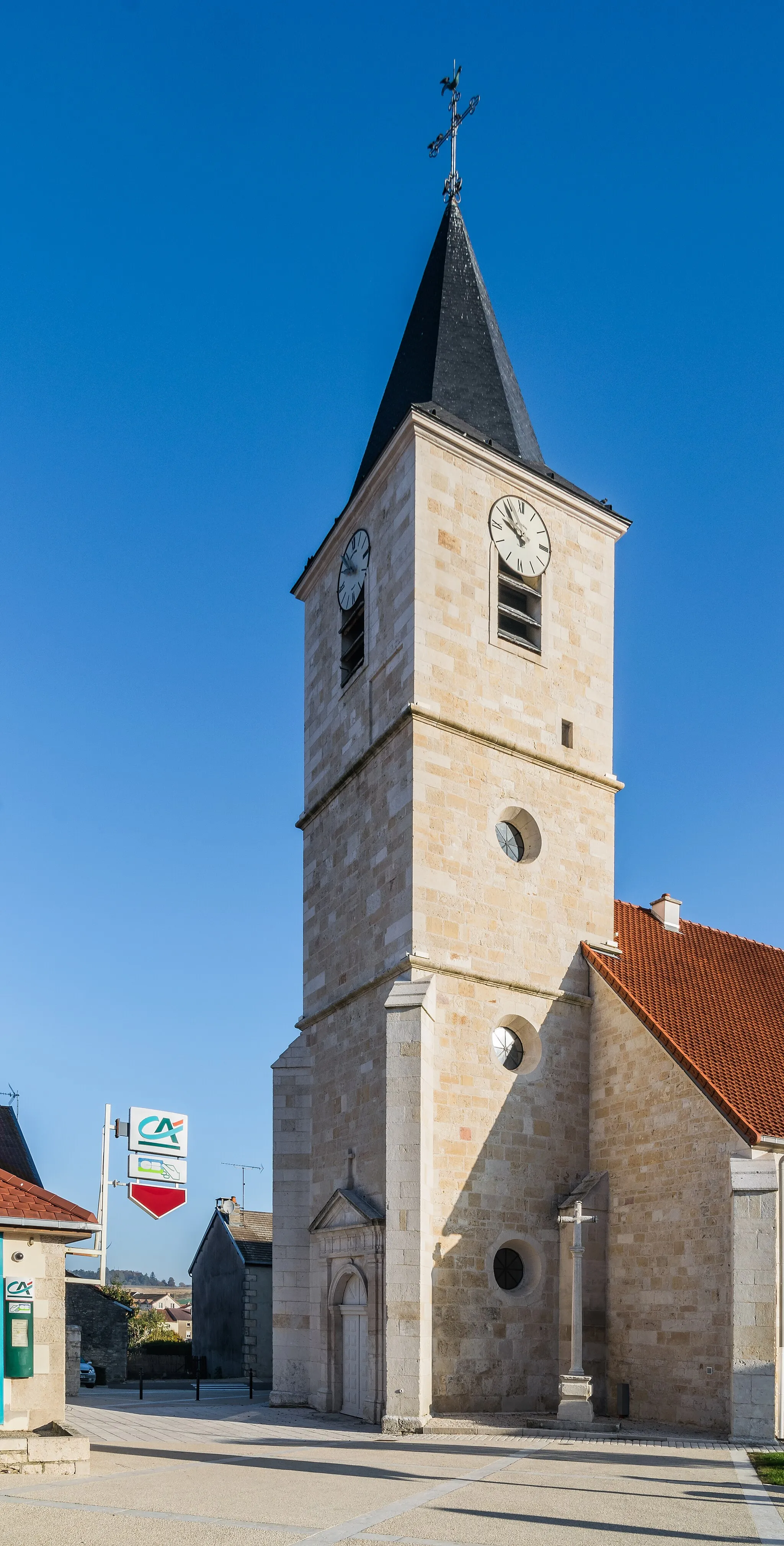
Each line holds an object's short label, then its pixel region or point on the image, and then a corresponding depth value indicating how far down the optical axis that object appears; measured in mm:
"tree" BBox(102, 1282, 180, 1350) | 49969
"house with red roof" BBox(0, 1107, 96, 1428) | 11906
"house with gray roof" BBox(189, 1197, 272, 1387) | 29656
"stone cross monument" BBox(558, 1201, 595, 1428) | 15305
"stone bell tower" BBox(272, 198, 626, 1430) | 16703
